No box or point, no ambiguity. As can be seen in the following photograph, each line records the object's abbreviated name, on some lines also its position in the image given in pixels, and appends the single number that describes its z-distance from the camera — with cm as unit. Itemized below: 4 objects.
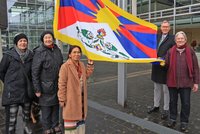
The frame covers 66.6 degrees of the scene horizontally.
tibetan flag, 280
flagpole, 375
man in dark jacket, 300
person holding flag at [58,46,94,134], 208
